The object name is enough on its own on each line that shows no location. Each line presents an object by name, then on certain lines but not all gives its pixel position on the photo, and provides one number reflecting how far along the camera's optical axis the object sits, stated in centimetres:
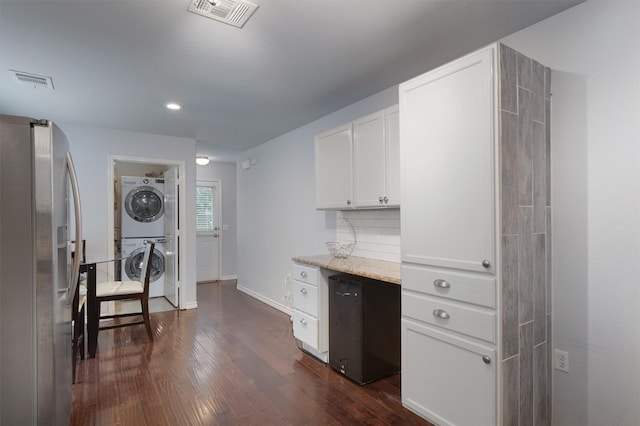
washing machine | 541
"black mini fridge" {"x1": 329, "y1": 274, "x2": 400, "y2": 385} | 265
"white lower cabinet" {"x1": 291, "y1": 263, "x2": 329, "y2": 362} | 299
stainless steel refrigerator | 135
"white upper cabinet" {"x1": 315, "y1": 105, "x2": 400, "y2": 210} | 265
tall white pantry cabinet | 172
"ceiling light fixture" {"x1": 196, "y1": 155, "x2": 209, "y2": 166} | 587
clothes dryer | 543
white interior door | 498
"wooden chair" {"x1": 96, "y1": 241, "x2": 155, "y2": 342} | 338
